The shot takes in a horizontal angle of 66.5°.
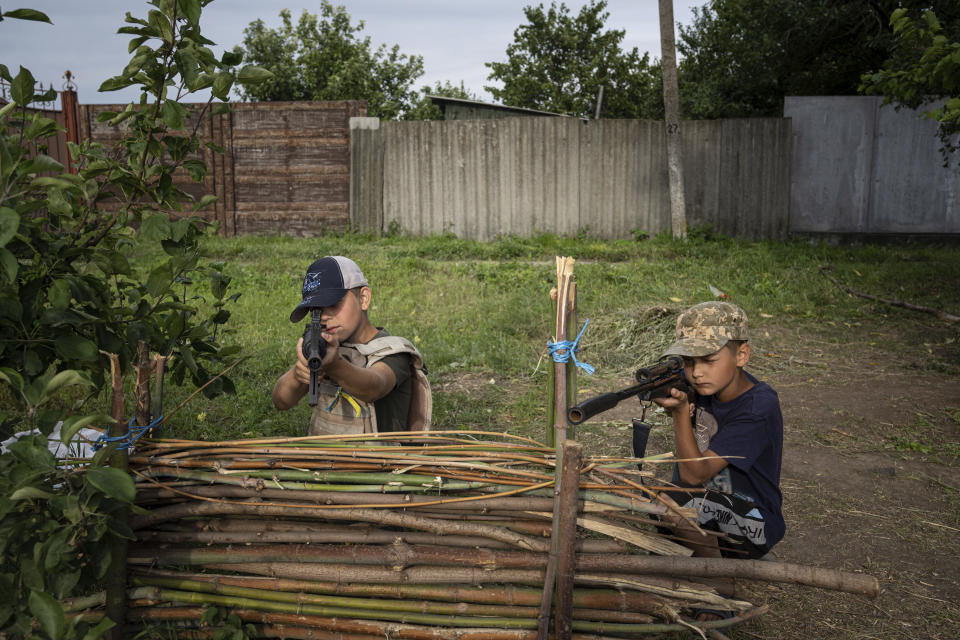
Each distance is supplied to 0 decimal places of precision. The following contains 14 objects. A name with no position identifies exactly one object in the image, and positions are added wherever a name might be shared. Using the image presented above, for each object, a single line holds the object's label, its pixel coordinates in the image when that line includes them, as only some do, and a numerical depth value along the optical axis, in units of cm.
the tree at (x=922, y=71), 496
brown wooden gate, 1201
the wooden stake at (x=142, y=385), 219
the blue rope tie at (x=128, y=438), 211
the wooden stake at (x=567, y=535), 202
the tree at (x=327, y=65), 2639
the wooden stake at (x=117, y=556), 212
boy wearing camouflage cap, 268
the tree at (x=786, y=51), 1443
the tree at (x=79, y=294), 177
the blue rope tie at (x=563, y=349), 231
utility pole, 1084
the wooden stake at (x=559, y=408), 207
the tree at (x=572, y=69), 3494
